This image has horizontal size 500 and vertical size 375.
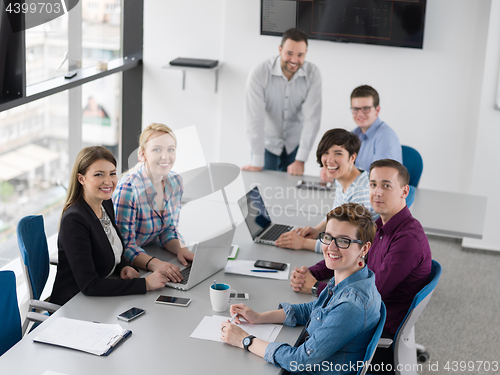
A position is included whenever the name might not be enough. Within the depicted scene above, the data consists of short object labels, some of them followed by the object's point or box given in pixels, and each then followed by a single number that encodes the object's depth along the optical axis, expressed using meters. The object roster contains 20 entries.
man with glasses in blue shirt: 3.63
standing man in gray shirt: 4.16
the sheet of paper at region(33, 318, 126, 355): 1.81
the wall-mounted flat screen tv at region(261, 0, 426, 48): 4.73
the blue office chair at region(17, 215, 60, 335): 2.30
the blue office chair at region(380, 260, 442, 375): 2.10
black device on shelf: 4.91
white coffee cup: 2.09
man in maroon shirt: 2.25
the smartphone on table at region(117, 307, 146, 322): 2.01
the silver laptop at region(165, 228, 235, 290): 2.25
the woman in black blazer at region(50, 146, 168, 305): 2.21
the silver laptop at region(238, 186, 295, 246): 2.87
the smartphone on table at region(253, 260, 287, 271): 2.54
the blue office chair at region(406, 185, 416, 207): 3.10
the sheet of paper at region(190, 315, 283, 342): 1.94
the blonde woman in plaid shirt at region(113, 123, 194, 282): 2.11
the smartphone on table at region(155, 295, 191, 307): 2.15
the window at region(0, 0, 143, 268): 3.55
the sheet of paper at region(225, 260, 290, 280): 2.47
